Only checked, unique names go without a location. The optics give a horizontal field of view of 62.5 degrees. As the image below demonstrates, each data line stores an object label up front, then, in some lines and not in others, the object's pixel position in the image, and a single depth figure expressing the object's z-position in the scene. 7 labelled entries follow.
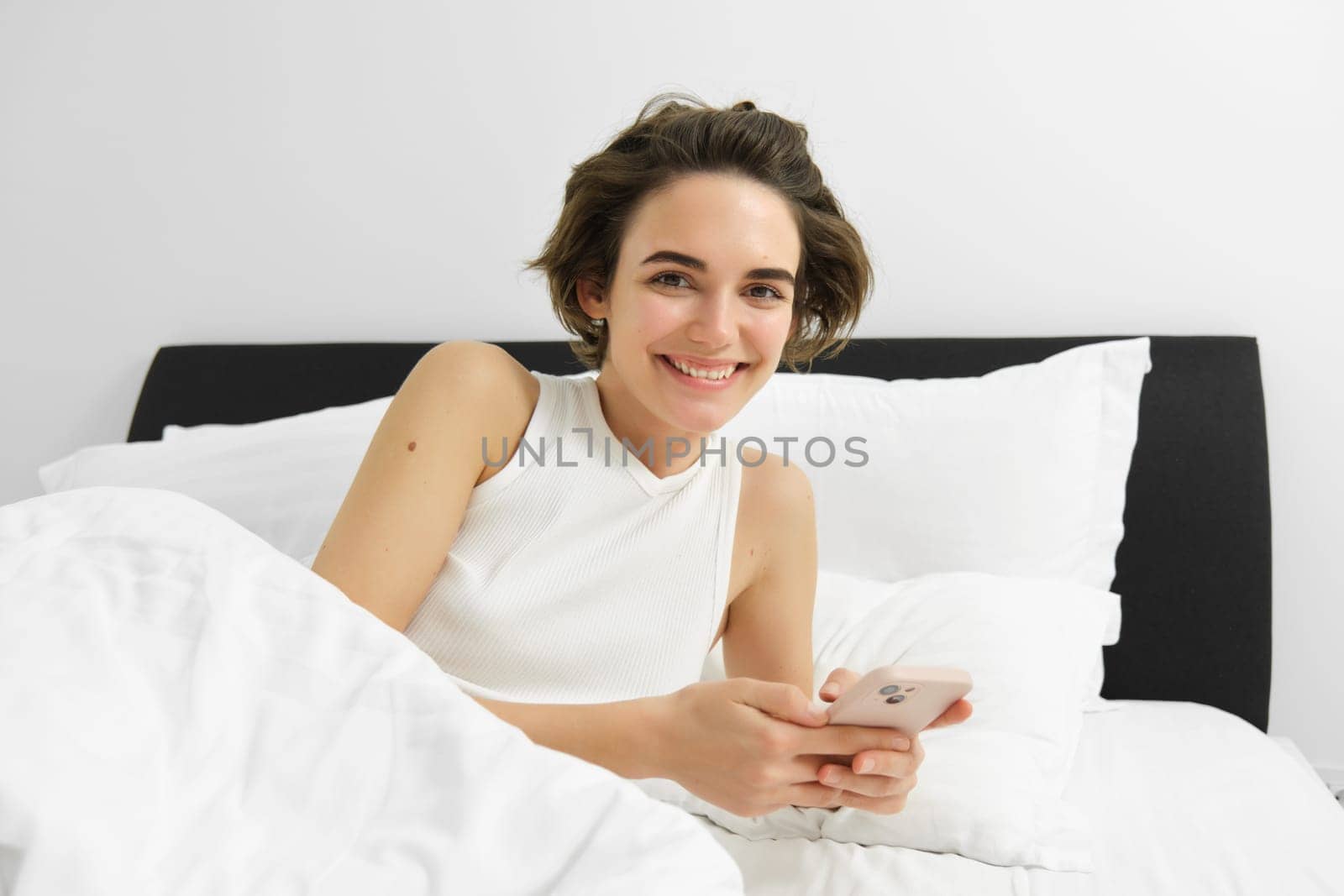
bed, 1.19
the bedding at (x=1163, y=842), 1.15
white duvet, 0.71
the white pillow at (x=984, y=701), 1.21
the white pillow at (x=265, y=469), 1.87
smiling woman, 1.24
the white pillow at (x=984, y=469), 1.78
